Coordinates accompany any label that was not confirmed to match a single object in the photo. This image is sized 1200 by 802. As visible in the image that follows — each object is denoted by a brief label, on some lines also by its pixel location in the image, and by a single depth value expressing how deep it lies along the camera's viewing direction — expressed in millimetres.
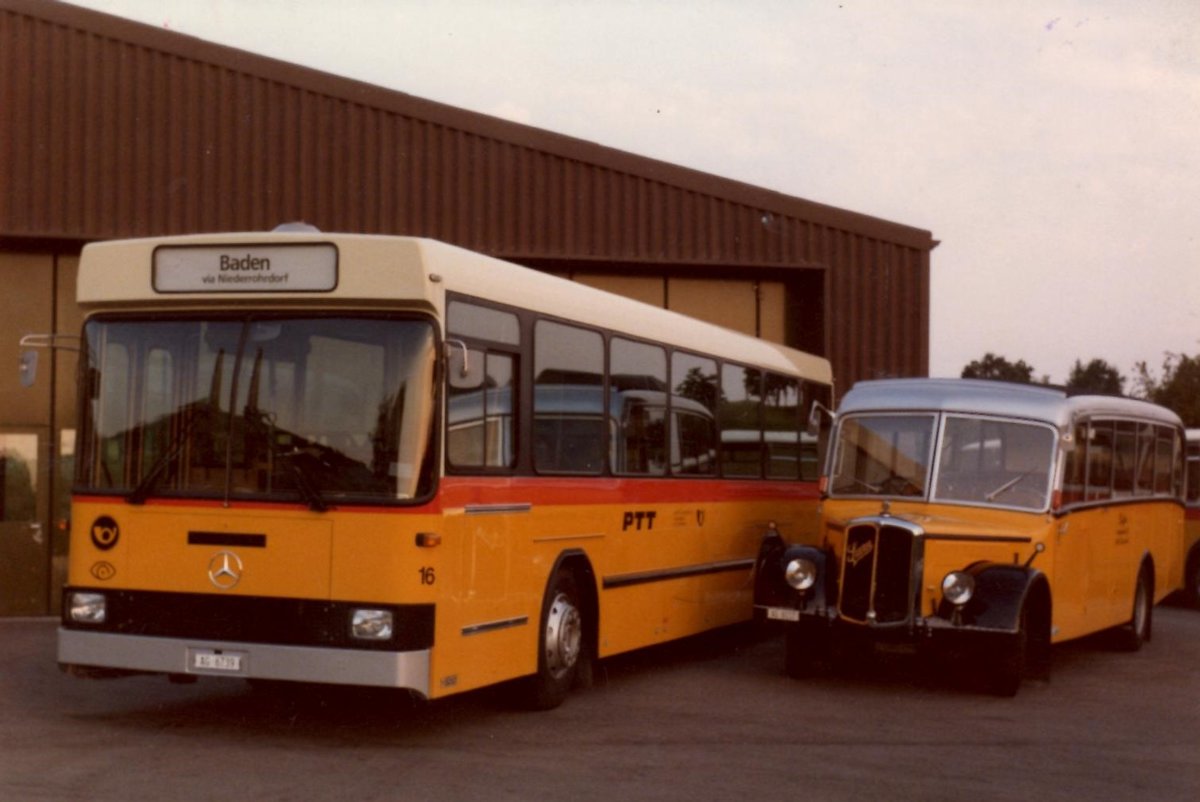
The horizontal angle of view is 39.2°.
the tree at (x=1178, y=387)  75438
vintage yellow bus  12656
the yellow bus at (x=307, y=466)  9539
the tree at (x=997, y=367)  118000
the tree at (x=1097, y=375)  123188
